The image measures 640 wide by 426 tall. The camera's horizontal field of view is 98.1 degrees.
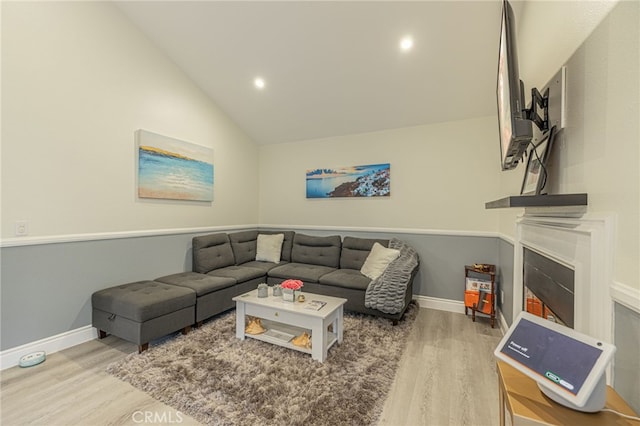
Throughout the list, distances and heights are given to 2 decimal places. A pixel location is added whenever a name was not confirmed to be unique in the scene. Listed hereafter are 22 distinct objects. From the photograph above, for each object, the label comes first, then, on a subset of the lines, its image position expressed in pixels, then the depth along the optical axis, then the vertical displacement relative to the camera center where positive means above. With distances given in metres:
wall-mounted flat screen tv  1.22 +0.54
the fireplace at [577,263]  0.97 -0.21
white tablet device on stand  0.75 -0.45
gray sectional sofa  2.40 -0.80
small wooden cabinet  2.99 -0.87
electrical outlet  2.22 -0.18
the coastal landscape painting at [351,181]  3.94 +0.43
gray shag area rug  1.68 -1.22
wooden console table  0.77 -0.59
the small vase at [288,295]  2.52 -0.78
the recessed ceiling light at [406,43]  2.66 +1.64
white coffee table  2.24 -0.95
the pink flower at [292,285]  2.48 -0.68
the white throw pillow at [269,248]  4.20 -0.59
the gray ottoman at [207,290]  2.83 -0.88
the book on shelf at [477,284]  3.04 -0.80
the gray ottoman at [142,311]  2.31 -0.92
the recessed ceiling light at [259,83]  3.51 +1.63
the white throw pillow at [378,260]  3.25 -0.60
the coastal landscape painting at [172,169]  3.11 +0.49
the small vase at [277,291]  2.66 -0.79
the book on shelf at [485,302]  2.99 -0.98
